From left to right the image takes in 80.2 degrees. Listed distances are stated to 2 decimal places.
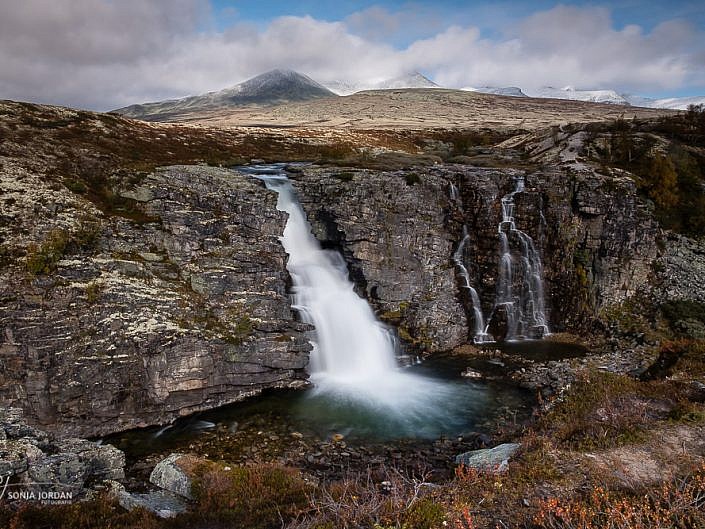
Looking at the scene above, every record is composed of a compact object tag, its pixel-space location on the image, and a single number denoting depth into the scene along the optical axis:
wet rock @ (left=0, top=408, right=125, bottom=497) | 10.42
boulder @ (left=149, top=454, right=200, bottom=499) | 11.05
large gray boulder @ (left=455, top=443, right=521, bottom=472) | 10.65
